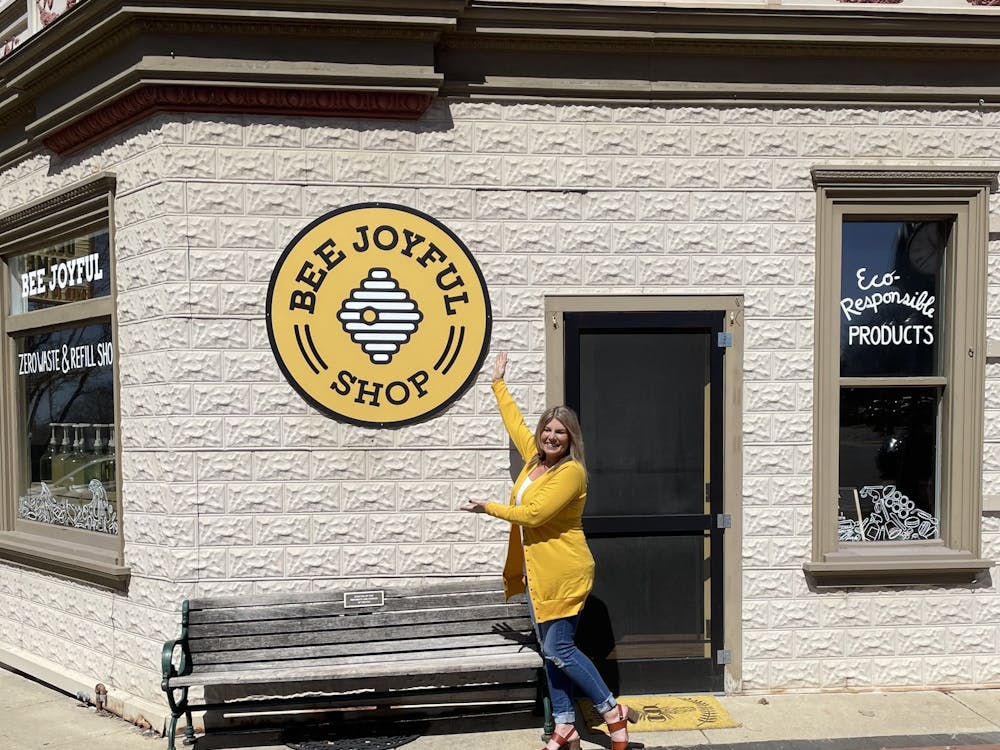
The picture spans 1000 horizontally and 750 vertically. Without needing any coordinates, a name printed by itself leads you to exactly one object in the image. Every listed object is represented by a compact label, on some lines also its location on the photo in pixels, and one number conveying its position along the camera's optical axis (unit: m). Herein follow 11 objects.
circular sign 4.53
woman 3.88
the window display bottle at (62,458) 5.43
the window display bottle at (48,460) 5.55
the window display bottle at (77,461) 5.32
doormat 4.37
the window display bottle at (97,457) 5.15
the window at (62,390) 5.00
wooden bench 4.11
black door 4.76
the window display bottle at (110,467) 5.06
